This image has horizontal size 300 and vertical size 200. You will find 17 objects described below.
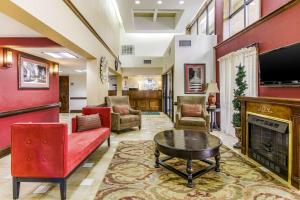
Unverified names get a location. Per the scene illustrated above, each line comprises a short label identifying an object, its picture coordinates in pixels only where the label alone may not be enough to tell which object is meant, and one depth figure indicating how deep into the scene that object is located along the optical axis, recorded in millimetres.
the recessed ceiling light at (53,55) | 4847
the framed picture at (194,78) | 6562
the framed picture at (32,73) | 4516
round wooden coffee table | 2582
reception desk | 11461
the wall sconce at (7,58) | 3911
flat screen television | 2941
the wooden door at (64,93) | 11234
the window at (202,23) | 8102
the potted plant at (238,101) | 4172
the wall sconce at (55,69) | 6172
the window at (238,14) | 4633
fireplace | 2557
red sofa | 2188
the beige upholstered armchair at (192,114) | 4973
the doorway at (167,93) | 8633
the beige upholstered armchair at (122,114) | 5500
